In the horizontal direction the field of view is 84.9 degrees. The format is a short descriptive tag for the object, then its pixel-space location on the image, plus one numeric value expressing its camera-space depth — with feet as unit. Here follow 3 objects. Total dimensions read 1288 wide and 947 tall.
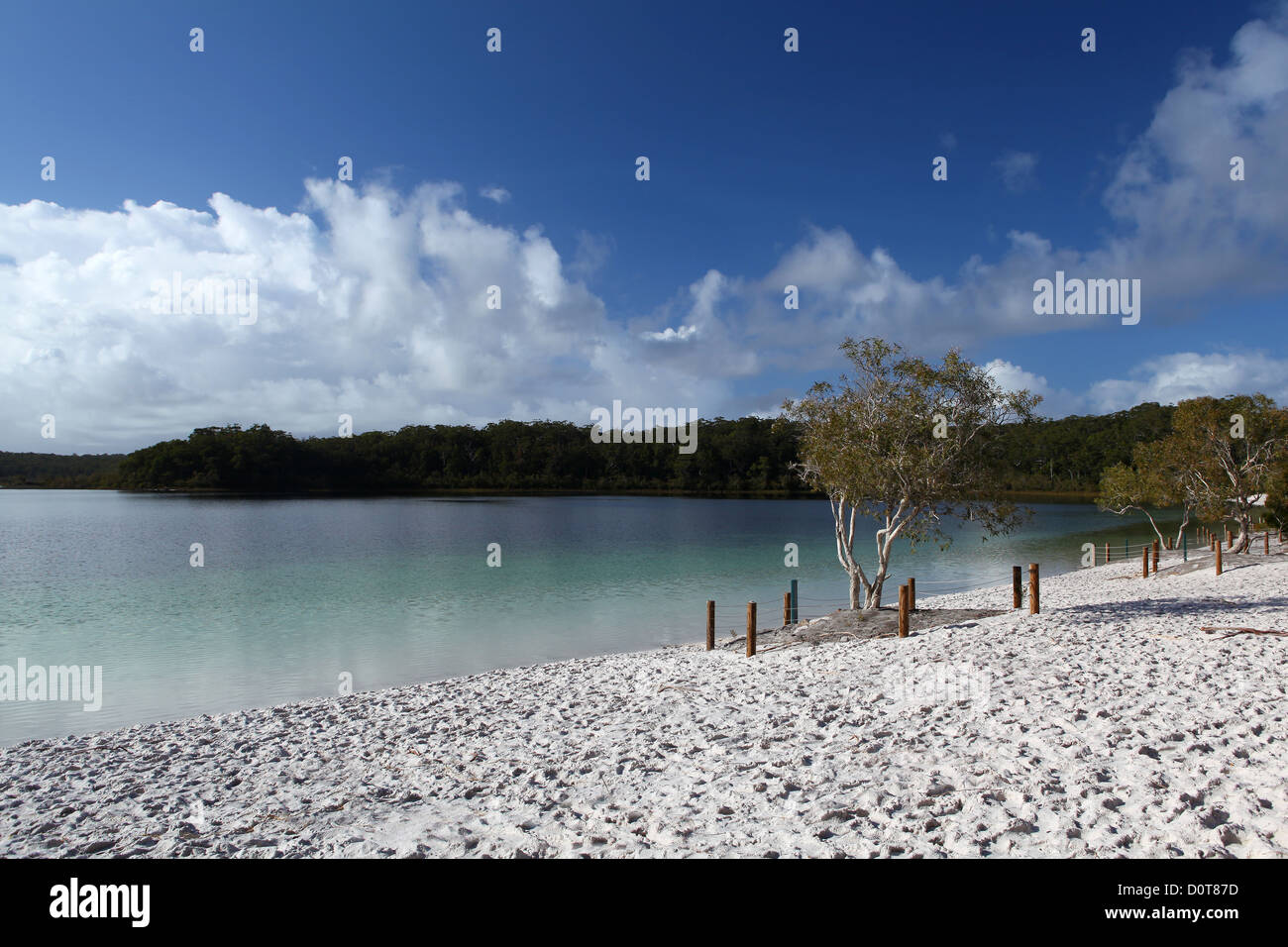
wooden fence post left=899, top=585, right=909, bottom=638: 45.11
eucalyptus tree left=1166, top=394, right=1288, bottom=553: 97.86
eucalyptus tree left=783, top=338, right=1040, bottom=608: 49.44
